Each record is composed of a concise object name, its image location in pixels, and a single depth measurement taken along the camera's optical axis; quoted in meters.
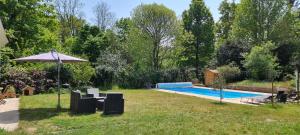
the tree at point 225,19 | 27.14
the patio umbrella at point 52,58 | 6.93
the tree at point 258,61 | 15.28
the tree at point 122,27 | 26.48
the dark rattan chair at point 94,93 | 8.07
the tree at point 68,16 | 23.26
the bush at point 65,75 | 13.99
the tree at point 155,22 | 20.65
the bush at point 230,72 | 17.21
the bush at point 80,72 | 13.76
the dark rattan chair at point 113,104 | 6.60
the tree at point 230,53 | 19.29
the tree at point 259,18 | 21.87
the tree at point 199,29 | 21.35
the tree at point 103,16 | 25.01
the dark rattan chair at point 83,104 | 6.67
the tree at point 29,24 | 13.63
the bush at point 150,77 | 17.11
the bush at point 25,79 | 11.83
